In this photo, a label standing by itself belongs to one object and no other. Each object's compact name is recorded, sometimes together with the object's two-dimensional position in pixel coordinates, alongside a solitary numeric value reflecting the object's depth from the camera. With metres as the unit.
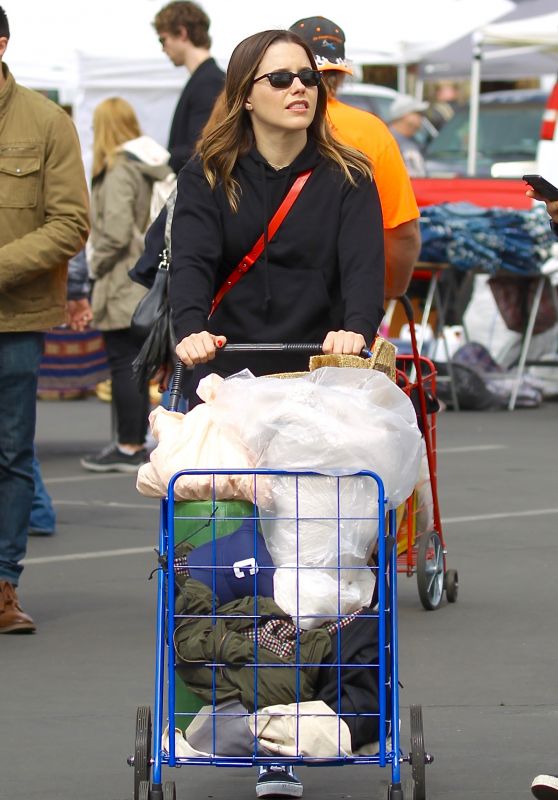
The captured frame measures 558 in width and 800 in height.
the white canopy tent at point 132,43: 39.84
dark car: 44.80
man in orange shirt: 11.55
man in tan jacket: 12.20
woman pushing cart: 8.85
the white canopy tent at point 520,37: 36.49
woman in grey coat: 20.46
